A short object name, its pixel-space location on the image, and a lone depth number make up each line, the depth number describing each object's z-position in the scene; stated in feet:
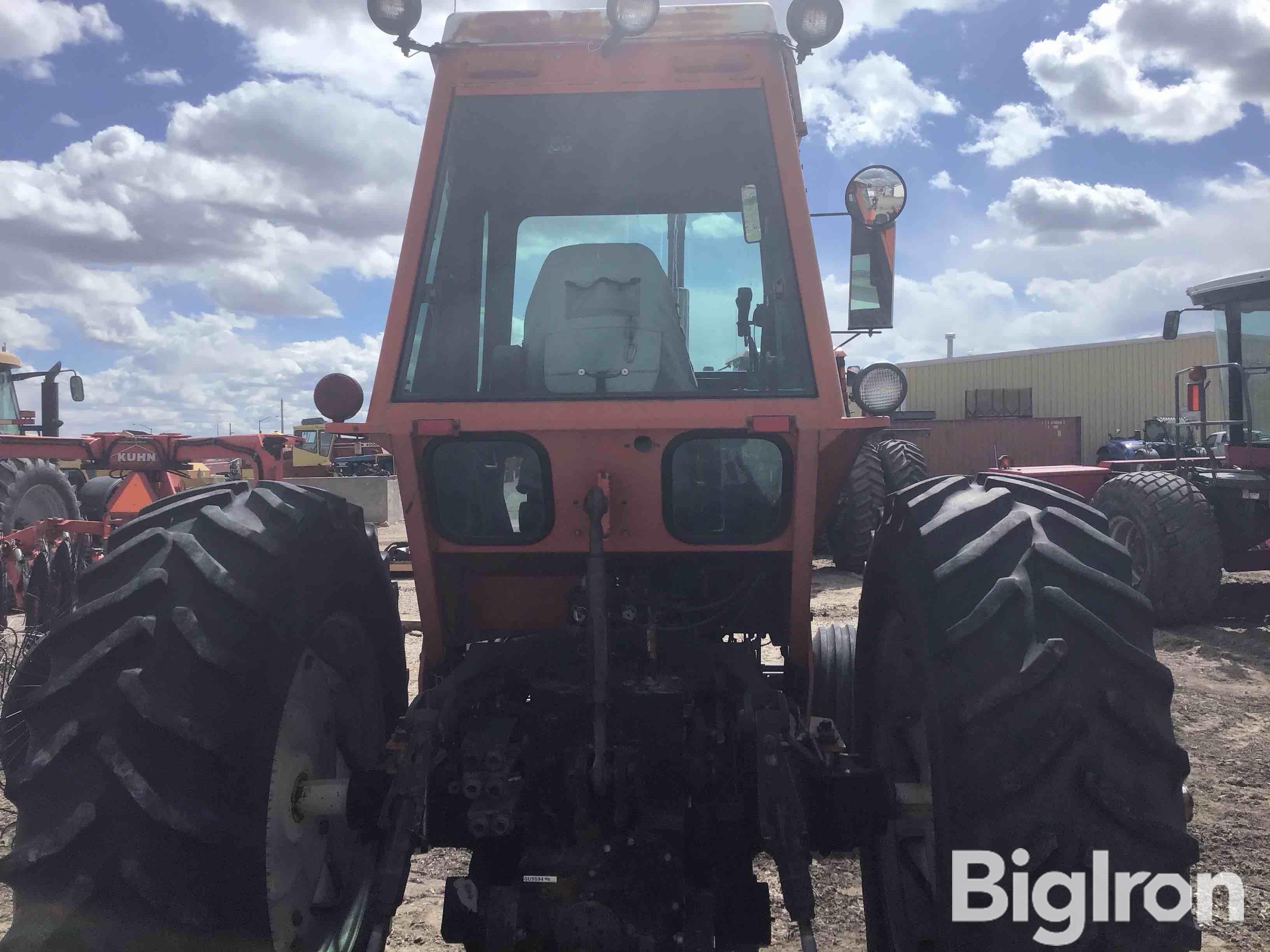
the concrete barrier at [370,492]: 56.18
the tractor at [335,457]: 68.69
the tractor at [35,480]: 34.63
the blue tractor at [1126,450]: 69.46
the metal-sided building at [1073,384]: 96.27
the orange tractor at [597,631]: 6.54
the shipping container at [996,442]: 72.23
